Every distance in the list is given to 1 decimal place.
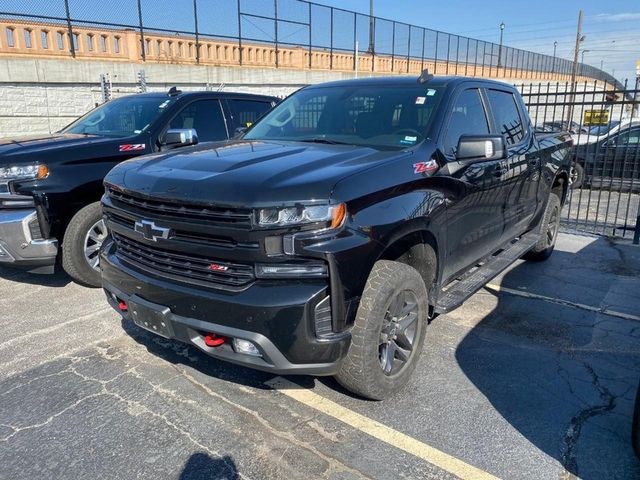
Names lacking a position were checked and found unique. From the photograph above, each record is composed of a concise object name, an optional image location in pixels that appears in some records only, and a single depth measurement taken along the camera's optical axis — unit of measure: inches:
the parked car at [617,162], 429.7
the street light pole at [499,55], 1620.3
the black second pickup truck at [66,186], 177.2
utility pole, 1666.6
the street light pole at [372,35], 1079.0
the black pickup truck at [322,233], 100.7
